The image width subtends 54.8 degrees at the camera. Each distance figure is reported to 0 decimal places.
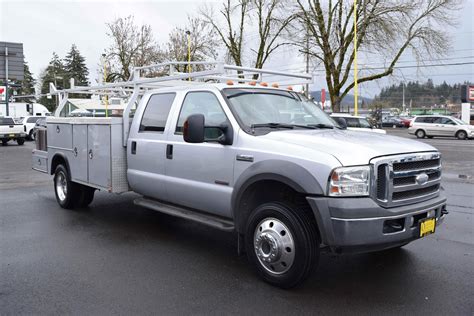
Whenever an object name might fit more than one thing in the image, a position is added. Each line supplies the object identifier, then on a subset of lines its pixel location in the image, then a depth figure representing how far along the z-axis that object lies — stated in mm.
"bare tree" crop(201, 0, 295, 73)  34625
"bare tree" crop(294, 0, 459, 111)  31516
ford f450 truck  3969
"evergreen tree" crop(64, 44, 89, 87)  96438
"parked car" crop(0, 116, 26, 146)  26594
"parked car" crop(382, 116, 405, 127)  59281
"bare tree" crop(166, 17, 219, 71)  38719
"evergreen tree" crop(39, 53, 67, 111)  91062
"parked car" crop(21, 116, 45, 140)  32188
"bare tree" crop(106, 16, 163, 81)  41766
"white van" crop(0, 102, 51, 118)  47391
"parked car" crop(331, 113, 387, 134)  21312
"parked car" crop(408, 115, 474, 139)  31047
